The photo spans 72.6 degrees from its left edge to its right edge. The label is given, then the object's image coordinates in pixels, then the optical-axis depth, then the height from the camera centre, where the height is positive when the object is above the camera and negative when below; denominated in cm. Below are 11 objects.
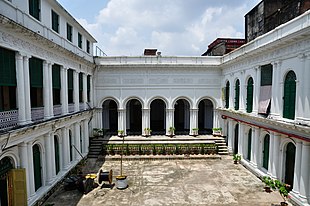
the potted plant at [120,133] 2011 -368
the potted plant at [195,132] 2039 -368
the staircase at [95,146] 1770 -450
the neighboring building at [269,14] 1381 +617
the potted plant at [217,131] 2017 -358
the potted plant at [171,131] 2036 -356
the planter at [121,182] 1178 -490
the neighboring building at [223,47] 2377 +548
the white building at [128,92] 878 +17
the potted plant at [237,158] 1591 -487
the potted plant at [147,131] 2031 -359
